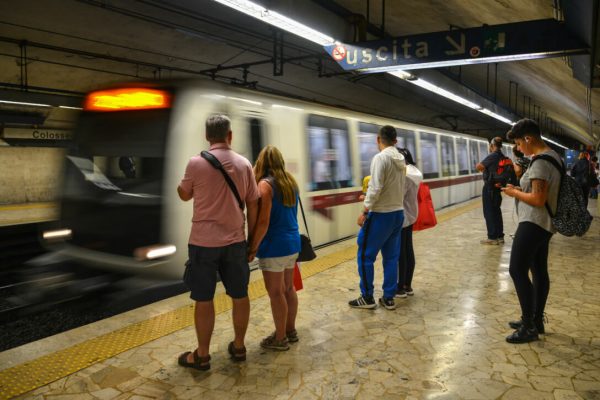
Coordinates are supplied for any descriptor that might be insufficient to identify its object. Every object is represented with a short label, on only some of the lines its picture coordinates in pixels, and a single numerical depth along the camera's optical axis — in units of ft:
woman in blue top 10.48
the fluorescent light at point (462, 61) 19.49
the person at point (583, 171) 36.68
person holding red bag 15.15
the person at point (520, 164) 14.99
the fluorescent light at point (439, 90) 29.31
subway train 14.96
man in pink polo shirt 9.80
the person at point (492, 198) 23.84
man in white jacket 13.48
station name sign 43.06
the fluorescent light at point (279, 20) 15.51
